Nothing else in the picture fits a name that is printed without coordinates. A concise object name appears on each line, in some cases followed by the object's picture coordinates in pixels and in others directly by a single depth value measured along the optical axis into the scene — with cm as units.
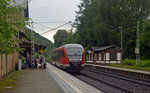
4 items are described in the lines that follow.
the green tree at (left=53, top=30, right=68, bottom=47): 10816
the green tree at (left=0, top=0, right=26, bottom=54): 789
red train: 2292
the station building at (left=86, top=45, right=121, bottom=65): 3950
